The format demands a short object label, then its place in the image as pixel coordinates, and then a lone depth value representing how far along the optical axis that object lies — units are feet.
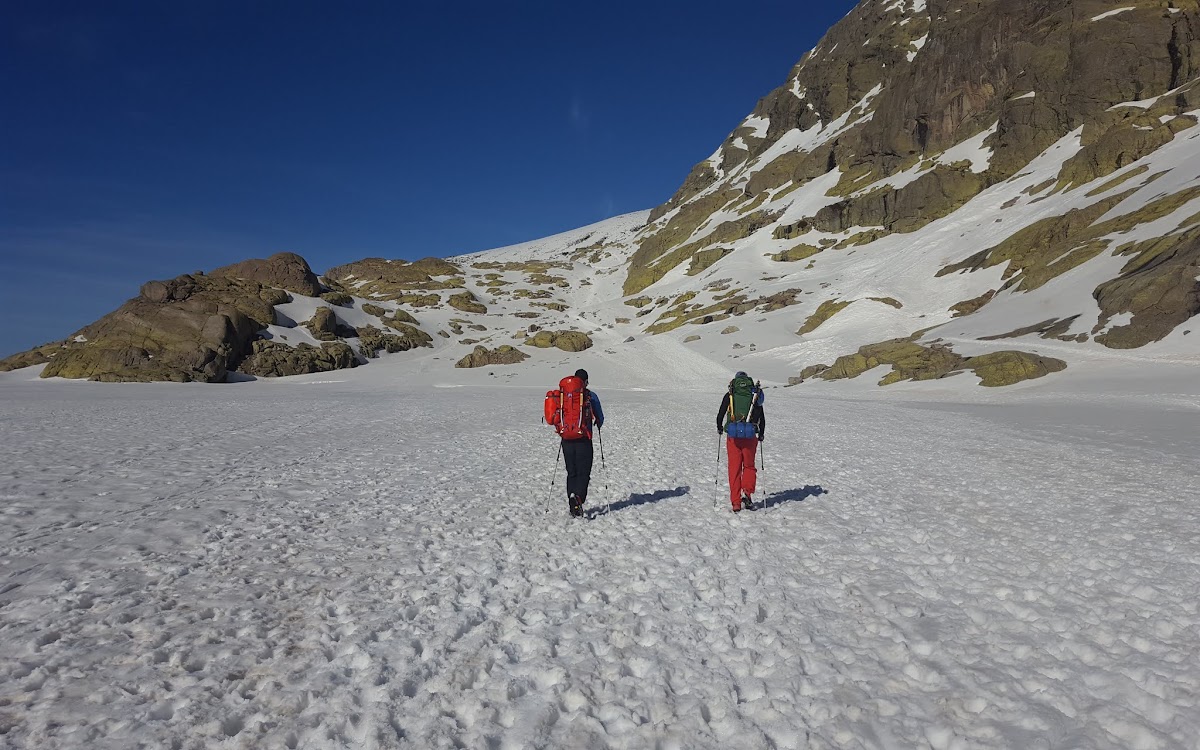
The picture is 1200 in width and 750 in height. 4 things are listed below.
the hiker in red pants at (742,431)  30.40
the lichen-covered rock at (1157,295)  92.22
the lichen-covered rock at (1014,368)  94.89
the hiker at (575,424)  29.43
